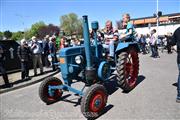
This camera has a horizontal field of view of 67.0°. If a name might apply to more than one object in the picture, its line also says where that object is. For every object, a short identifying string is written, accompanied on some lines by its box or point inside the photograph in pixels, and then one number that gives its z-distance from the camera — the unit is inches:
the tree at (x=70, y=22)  2052.2
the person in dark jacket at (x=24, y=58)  227.8
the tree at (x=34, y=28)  2144.9
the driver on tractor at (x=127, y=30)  167.1
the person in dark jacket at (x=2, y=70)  201.6
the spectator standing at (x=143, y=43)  468.3
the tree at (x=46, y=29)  1664.1
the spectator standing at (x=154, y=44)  366.6
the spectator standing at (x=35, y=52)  255.3
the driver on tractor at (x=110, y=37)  160.1
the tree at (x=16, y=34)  2327.2
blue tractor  119.5
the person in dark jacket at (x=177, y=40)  132.1
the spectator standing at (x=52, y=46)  290.7
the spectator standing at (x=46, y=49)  302.5
